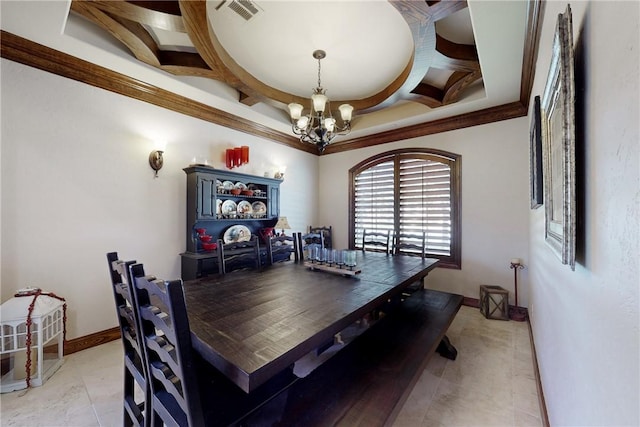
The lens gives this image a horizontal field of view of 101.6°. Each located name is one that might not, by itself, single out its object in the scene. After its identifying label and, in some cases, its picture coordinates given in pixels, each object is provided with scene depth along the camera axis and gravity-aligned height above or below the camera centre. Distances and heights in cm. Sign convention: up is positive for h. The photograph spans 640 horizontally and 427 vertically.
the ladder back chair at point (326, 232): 519 -31
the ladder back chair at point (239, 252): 341 -49
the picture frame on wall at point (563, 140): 84 +29
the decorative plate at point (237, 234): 389 -28
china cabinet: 331 +10
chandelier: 271 +104
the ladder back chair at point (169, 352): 92 -53
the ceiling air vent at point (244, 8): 213 +175
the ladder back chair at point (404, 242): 401 -44
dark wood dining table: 101 -52
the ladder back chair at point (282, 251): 407 -55
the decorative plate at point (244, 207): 405 +14
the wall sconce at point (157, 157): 311 +71
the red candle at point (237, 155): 391 +91
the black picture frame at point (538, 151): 179 +47
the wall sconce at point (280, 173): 461 +77
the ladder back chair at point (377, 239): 469 -43
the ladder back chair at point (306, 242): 317 -39
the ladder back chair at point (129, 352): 130 -79
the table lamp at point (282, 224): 427 -13
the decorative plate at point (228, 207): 383 +13
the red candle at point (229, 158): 390 +86
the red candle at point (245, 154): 391 +93
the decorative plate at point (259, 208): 427 +13
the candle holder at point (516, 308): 327 -118
